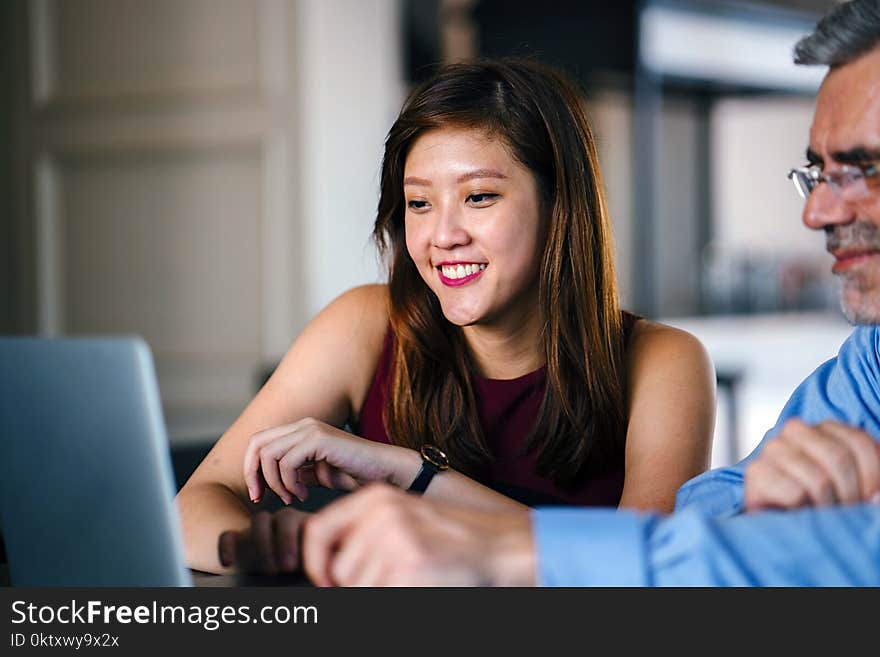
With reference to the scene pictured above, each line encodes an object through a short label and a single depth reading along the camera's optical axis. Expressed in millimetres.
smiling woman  2127
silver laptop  1658
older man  1576
